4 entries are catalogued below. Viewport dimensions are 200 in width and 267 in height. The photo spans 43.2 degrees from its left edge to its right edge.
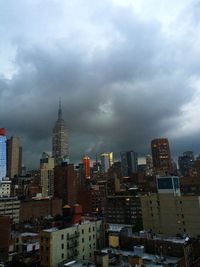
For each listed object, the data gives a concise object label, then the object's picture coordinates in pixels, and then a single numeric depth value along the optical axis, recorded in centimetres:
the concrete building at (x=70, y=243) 5697
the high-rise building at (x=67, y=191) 19250
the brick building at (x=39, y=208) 15250
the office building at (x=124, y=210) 12744
